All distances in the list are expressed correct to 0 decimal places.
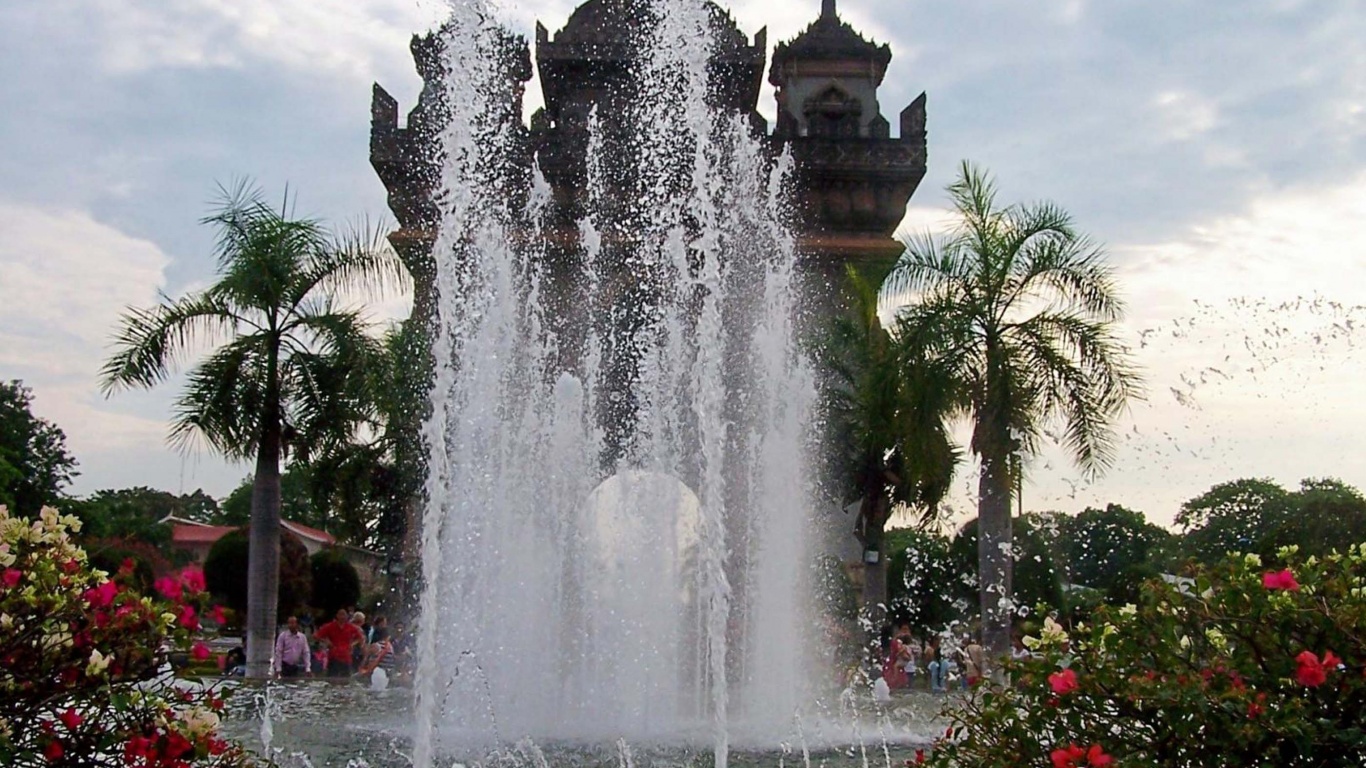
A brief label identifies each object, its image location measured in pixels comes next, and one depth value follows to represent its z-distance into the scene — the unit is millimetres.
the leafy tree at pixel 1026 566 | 29578
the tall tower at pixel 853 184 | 24484
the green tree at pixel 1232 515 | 40812
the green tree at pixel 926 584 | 32188
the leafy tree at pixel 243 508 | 67312
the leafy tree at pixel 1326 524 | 28859
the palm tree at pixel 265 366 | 15352
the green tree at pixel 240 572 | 32875
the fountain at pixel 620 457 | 11680
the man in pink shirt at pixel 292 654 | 15156
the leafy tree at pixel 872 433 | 17172
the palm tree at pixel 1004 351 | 14938
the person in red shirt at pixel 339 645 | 16031
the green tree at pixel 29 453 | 40656
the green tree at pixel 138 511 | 42875
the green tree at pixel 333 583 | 36312
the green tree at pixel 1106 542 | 47031
